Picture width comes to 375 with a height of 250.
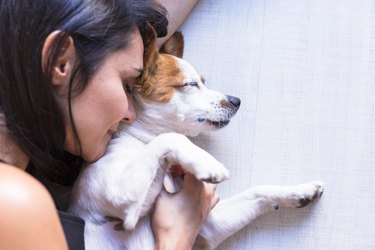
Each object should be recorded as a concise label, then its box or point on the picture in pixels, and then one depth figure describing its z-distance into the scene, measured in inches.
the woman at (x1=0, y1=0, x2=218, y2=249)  43.6
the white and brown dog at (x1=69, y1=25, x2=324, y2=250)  51.2
